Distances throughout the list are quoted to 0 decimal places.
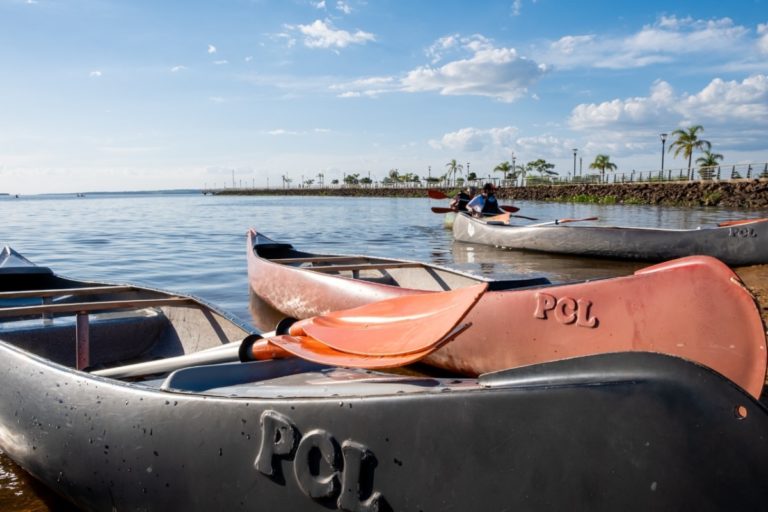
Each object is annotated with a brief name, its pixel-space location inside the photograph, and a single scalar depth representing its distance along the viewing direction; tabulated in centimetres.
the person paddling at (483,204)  1759
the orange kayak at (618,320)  279
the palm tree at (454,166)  11906
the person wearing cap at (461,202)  2016
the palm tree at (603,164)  8675
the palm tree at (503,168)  10712
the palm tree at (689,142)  5775
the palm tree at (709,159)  5682
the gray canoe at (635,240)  1053
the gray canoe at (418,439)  166
